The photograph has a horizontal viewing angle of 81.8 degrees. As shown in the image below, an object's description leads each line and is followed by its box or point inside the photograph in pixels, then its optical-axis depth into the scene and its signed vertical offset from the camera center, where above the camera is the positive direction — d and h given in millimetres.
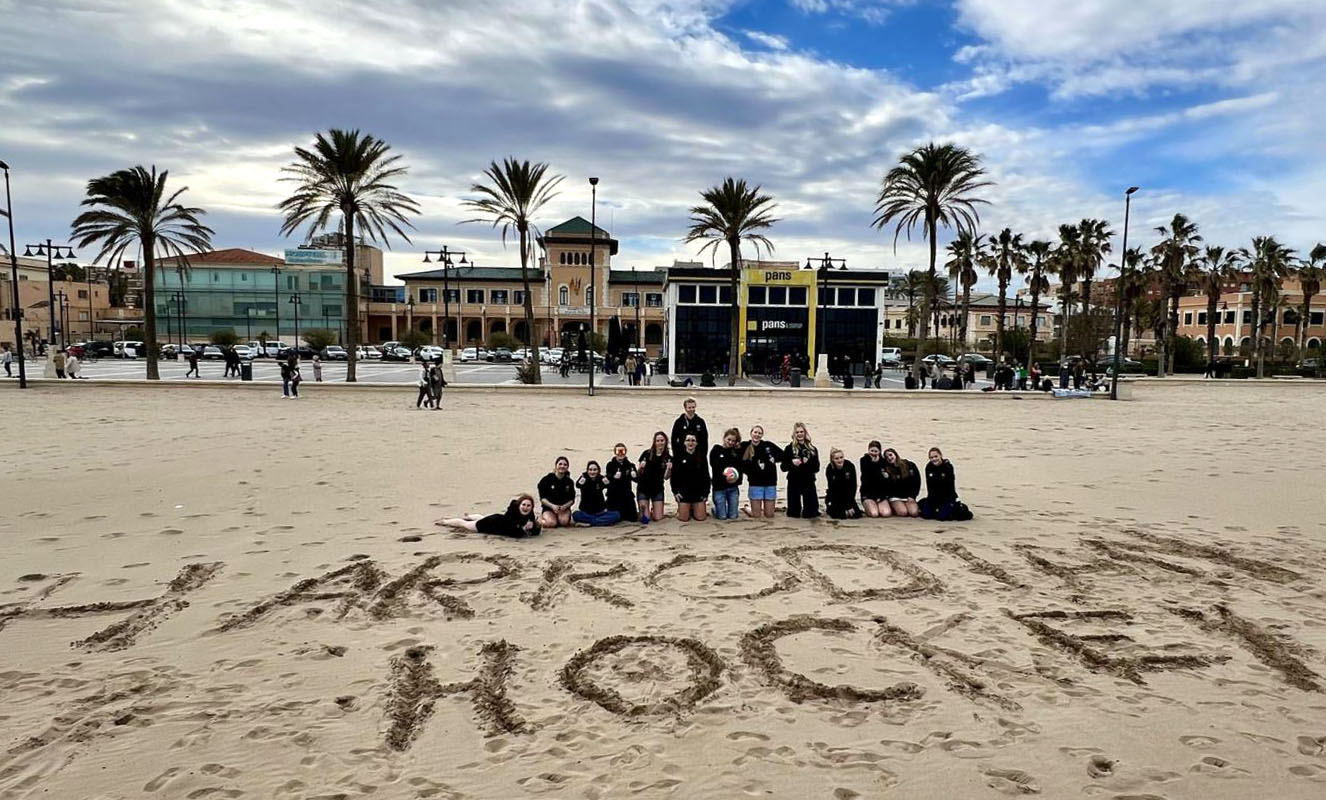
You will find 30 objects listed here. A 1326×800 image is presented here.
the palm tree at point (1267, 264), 54688 +6493
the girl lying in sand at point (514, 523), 9086 -2035
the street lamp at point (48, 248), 41312 +5508
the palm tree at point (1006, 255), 58622 +7549
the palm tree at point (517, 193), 34594 +7237
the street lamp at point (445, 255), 62231 +7828
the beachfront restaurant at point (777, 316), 51938 +2530
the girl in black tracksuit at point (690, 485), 10039 -1744
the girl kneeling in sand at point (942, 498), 10039 -1920
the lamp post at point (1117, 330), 32219 +1066
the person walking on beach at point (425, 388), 24734 -1187
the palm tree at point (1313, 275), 57438 +5979
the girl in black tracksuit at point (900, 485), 10227 -1775
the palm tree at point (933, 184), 36688 +8231
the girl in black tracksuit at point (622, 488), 9859 -1750
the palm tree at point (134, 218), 33281 +5876
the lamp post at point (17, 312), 29734 +1489
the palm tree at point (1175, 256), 52281 +6783
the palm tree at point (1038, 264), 57322 +6797
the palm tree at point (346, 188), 32688 +7177
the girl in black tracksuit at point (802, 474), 10172 -1623
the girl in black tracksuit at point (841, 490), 10125 -1814
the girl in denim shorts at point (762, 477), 10219 -1663
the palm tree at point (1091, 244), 53438 +7691
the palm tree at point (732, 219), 38938 +6888
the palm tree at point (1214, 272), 55938 +6016
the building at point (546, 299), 88688 +6312
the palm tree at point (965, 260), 54784 +7039
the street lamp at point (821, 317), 51500 +2452
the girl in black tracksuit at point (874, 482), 10305 -1746
